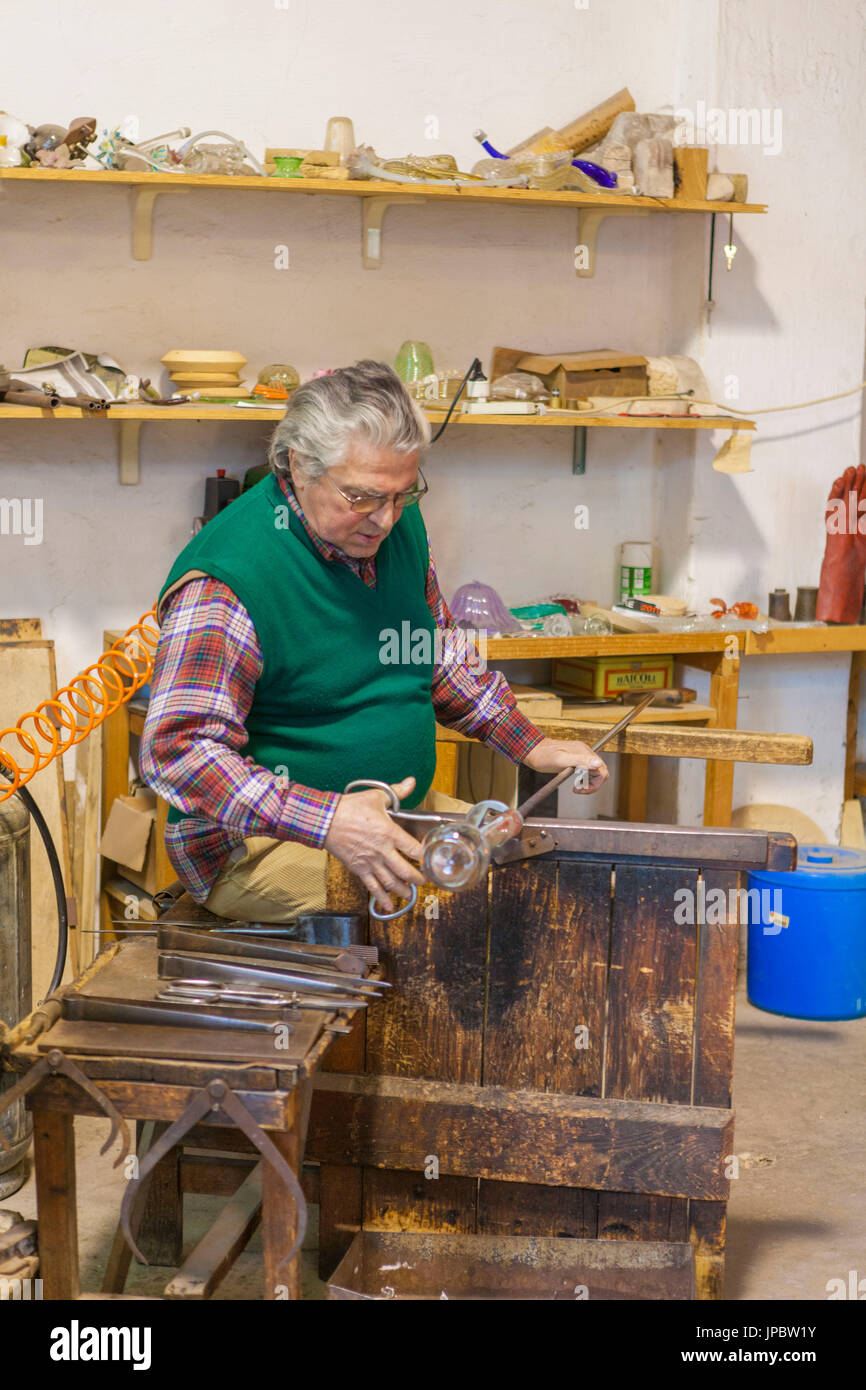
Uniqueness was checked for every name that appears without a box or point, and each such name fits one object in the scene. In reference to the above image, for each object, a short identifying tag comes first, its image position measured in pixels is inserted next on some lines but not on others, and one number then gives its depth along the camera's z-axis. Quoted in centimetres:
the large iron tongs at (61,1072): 191
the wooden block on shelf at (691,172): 420
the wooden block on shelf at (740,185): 428
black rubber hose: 302
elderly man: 220
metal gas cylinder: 313
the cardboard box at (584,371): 433
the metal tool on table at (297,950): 219
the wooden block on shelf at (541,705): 416
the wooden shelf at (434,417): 371
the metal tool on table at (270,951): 218
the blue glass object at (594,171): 411
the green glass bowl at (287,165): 384
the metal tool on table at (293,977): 212
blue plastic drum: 402
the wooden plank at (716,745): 274
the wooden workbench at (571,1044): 235
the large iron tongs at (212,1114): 188
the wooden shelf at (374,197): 374
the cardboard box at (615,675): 434
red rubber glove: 450
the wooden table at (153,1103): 190
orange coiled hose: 325
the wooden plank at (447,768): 399
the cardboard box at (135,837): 397
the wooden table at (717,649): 414
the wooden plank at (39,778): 388
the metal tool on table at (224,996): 206
